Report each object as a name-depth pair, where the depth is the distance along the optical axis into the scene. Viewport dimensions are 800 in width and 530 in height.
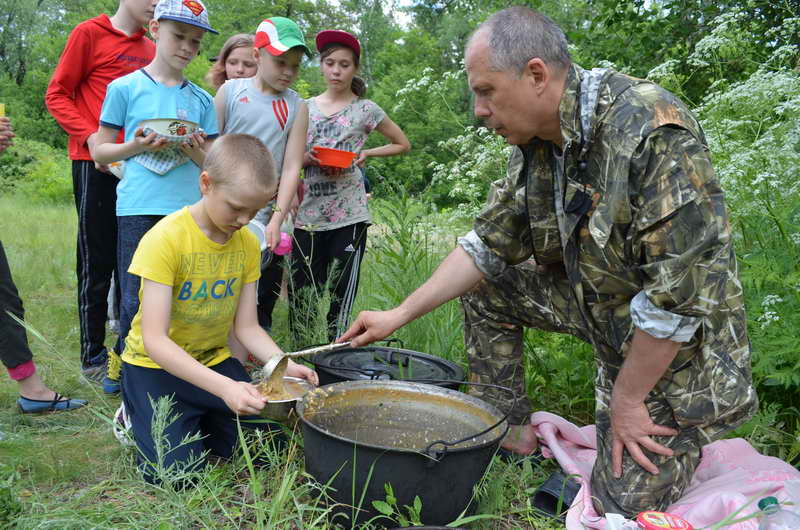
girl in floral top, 4.36
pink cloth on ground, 2.40
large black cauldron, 2.14
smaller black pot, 3.04
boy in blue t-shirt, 3.26
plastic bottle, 2.23
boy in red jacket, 3.56
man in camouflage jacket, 2.12
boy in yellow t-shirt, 2.55
